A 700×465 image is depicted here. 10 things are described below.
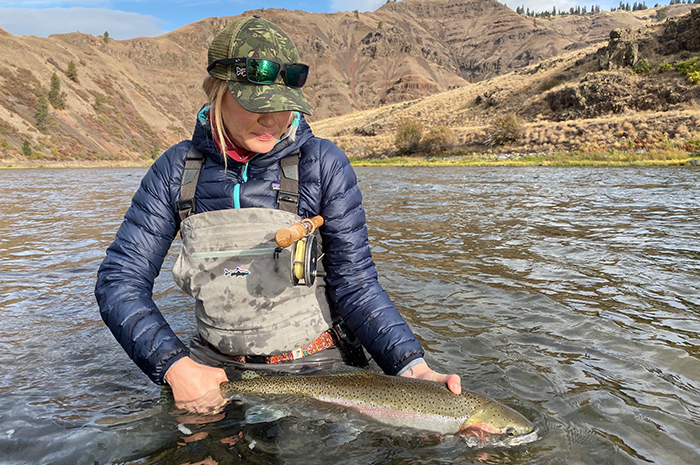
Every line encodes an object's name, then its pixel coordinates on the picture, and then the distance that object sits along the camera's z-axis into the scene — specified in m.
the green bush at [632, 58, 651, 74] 50.13
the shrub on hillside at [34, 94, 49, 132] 74.56
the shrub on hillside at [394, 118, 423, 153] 54.54
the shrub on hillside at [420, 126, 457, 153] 52.28
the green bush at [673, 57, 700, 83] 44.28
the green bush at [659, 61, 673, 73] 48.22
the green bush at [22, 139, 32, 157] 62.08
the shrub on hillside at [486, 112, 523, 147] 47.84
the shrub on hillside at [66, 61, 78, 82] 102.50
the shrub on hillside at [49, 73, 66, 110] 84.18
